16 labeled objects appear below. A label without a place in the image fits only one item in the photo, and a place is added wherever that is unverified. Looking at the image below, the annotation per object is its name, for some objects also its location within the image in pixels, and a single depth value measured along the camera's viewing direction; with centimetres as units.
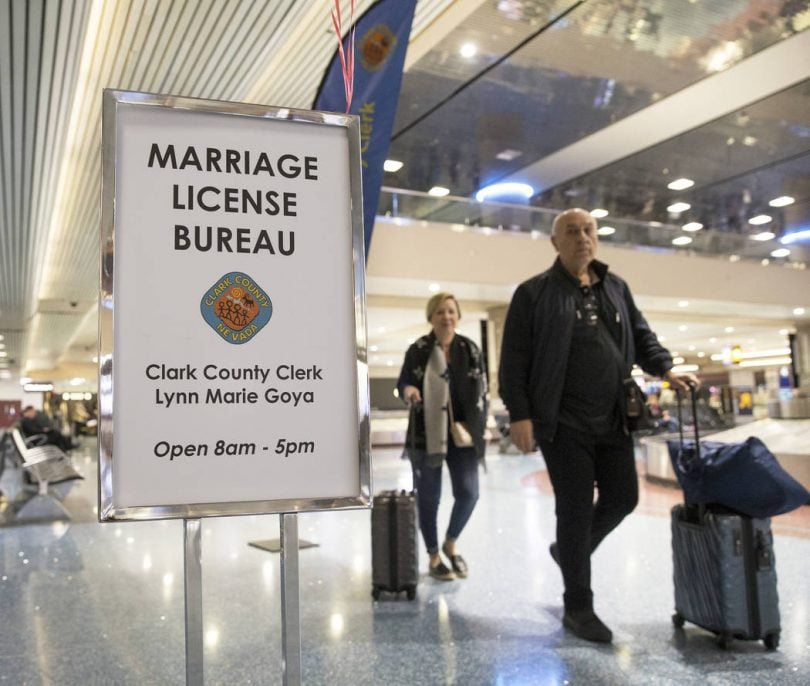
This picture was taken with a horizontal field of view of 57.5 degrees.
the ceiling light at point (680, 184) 1468
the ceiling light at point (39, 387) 4075
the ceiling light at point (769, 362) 3855
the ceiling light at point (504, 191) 1512
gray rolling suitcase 261
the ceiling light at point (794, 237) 1728
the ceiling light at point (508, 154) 1298
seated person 1256
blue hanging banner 348
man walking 284
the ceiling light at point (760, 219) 1680
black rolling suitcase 345
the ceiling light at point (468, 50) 887
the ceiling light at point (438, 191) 1432
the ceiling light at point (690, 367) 4472
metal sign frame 131
